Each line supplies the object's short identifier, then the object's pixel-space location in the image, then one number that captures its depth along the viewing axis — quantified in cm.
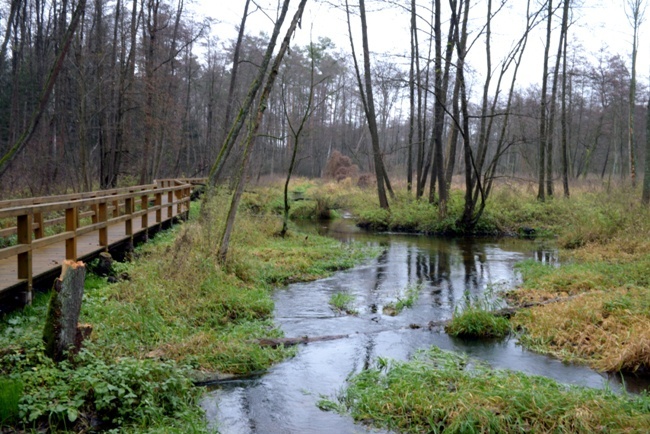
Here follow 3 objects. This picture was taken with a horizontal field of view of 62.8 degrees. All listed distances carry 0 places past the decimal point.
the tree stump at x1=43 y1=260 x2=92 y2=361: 523
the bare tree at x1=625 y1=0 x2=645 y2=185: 2603
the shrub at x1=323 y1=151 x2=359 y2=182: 4509
